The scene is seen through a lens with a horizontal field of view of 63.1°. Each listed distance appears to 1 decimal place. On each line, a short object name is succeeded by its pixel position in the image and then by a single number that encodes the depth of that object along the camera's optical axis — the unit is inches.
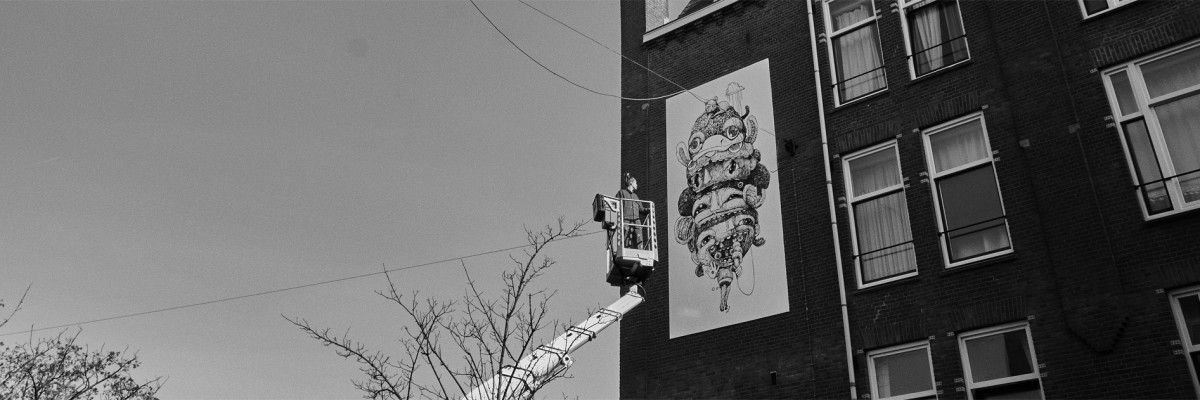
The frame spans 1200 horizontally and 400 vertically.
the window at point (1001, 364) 551.5
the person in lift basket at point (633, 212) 722.8
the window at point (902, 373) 594.8
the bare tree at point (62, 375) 669.9
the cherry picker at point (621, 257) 701.9
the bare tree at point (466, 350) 532.4
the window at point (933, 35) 668.7
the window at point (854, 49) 708.7
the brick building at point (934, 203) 537.6
